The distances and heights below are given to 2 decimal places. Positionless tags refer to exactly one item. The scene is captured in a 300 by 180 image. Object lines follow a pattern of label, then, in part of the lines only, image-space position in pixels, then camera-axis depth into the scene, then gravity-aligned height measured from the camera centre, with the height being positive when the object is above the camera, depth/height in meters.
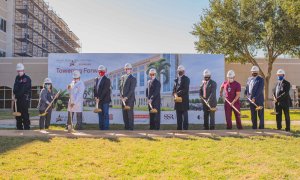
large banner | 10.46 +1.02
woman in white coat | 7.53 +0.02
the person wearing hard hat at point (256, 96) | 8.03 +0.05
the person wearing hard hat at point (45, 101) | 8.33 -0.07
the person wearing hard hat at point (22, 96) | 8.02 +0.09
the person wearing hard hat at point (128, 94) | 8.10 +0.15
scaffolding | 33.87 +11.17
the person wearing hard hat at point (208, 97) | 8.35 +0.04
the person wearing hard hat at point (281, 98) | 7.97 +0.00
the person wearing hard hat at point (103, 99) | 8.09 -0.01
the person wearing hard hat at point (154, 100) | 8.39 -0.05
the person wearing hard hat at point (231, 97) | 8.14 +0.04
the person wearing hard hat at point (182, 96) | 8.03 +0.07
